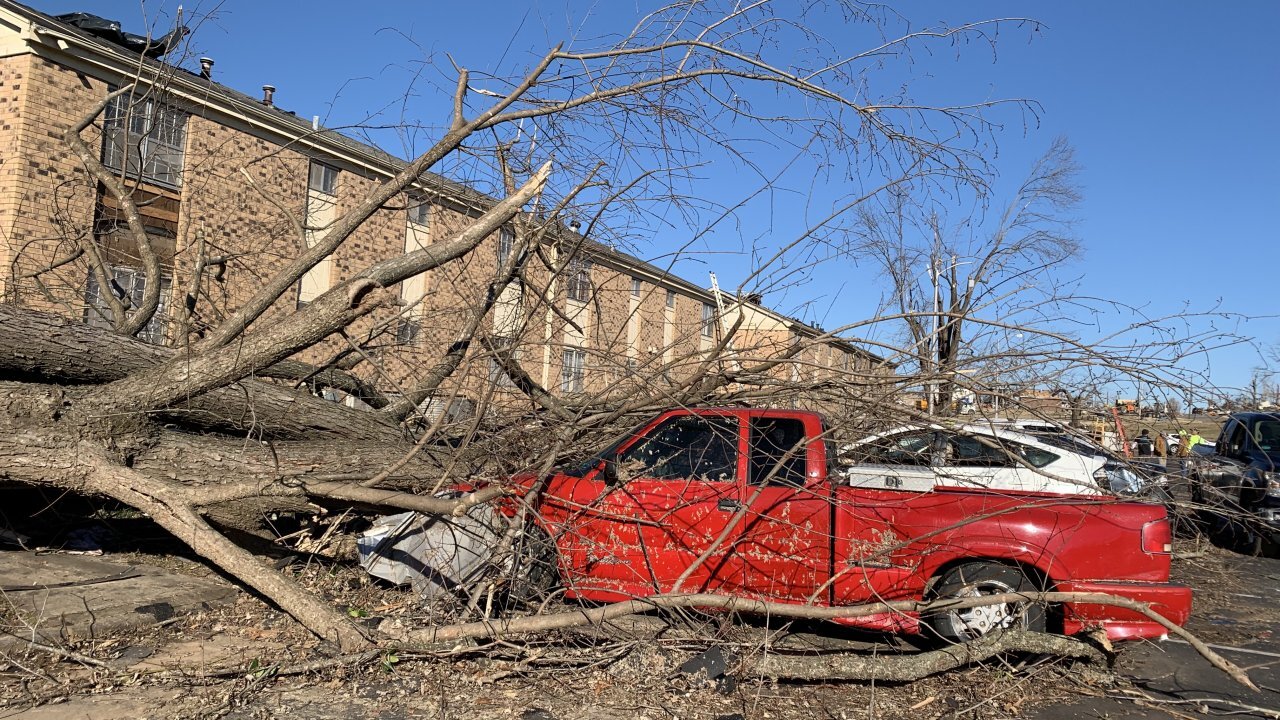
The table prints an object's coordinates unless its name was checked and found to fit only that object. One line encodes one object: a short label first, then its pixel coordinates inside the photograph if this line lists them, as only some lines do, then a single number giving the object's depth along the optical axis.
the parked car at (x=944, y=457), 5.59
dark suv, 11.46
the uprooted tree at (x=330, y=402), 5.61
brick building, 6.35
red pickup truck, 5.47
